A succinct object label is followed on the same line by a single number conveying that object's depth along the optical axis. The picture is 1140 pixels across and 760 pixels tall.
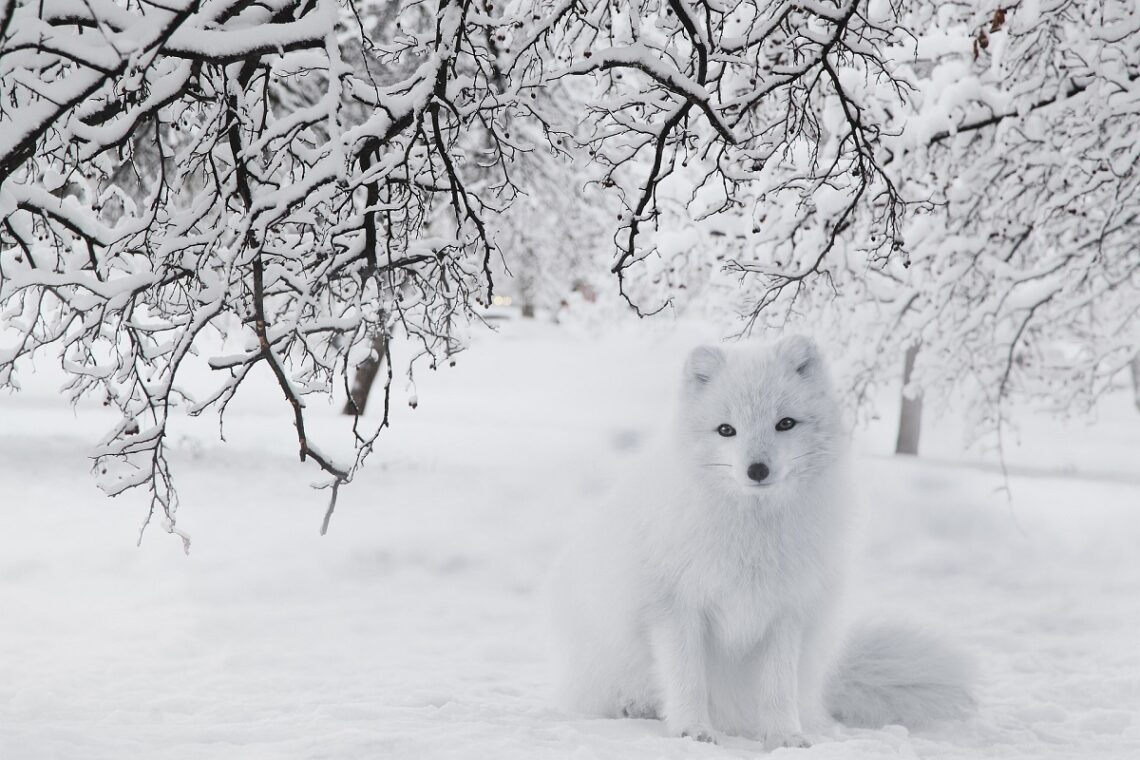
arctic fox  8.02
